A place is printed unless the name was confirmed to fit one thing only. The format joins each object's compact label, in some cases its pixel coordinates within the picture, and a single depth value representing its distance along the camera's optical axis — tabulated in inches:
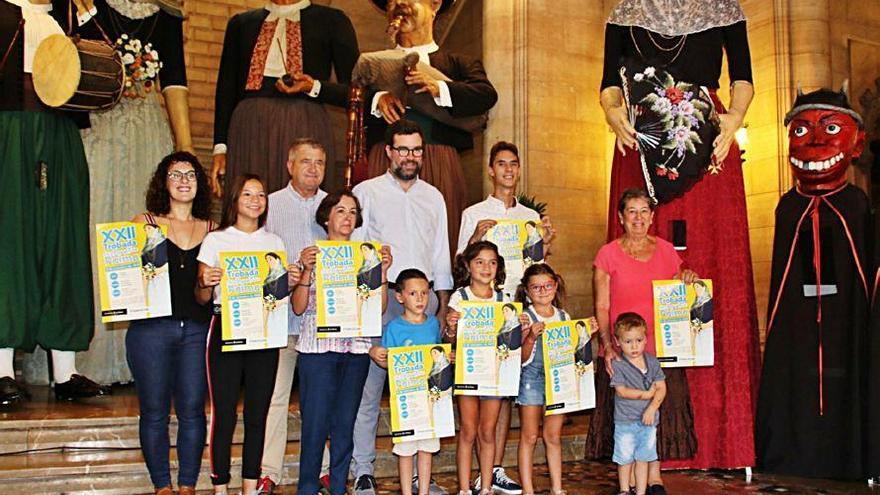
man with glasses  189.5
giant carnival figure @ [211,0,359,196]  227.9
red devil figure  201.8
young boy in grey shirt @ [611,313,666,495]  175.2
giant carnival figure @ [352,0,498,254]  231.1
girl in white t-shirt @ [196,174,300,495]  164.4
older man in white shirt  181.5
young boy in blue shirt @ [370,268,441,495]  170.7
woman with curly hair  159.8
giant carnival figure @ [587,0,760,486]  200.7
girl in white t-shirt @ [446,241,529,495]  173.8
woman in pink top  185.5
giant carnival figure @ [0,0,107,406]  213.8
